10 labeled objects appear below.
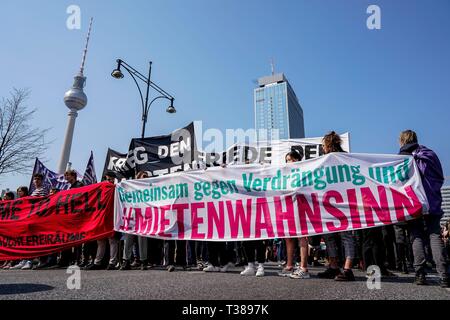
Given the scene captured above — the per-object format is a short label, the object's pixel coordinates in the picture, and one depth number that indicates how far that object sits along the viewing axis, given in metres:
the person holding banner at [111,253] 6.15
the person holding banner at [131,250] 5.93
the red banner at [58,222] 6.30
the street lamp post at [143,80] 12.84
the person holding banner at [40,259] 6.94
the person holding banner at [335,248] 4.17
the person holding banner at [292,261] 4.42
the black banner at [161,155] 8.86
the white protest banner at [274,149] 10.20
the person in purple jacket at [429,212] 3.78
